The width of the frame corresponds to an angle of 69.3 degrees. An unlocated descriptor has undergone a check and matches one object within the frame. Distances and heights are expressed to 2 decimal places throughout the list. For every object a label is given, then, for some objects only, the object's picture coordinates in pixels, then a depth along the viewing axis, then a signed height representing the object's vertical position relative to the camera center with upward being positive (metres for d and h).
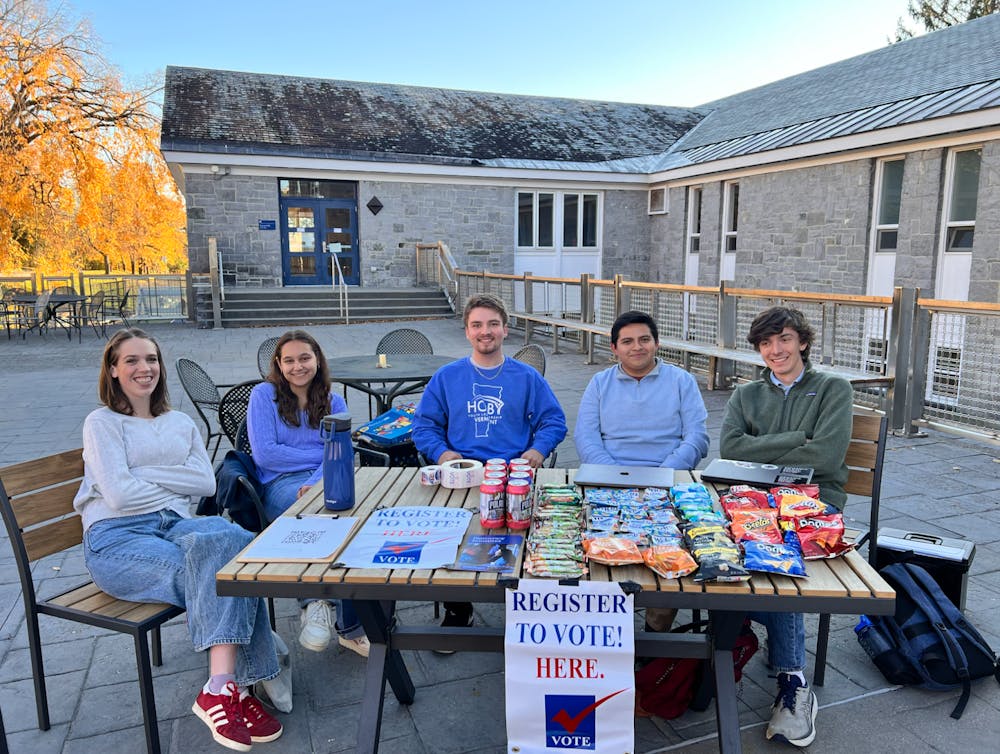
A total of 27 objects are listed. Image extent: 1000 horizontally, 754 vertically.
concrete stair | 14.84 -0.73
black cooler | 2.83 -1.11
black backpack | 2.48 -1.29
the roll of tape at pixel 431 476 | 2.54 -0.71
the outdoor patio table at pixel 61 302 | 13.07 -0.64
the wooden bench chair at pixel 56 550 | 2.18 -0.94
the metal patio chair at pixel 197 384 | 4.82 -0.77
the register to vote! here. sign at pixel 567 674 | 1.79 -1.02
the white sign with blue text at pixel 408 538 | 1.85 -0.73
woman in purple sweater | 3.18 -0.66
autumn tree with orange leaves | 16.08 +2.94
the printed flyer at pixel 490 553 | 1.81 -0.73
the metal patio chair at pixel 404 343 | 6.30 -0.62
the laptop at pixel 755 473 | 2.42 -0.68
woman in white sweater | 2.25 -0.90
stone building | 10.66 +1.94
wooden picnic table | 1.67 -0.76
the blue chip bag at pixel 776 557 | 1.73 -0.69
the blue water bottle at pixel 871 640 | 2.63 -1.34
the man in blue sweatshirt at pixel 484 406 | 3.32 -0.61
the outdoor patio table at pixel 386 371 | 4.75 -0.68
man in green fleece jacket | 2.79 -0.55
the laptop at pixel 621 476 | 2.37 -0.68
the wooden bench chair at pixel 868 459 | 2.74 -0.71
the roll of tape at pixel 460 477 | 2.50 -0.70
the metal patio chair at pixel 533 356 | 5.16 -0.61
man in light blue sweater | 3.13 -0.60
